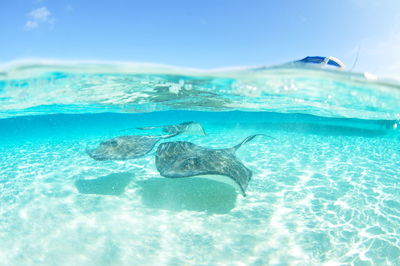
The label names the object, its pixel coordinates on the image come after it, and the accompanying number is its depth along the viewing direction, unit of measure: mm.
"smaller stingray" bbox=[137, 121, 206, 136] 9898
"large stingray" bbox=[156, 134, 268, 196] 4613
